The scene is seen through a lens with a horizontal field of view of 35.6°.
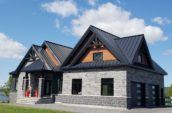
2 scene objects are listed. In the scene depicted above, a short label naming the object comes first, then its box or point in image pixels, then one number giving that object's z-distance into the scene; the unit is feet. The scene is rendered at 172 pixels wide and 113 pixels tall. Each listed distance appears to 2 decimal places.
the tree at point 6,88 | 196.54
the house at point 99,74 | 84.64
